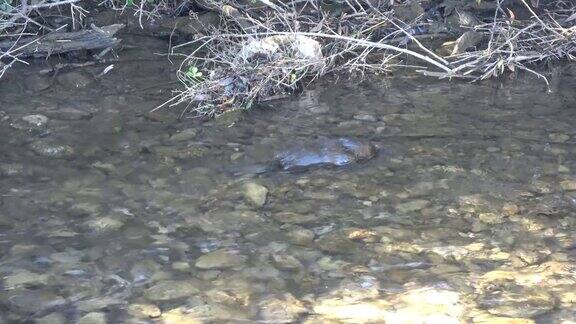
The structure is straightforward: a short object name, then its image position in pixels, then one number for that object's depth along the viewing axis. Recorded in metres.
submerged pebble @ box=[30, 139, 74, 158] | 4.89
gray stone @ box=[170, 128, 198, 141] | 5.18
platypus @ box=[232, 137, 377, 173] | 4.77
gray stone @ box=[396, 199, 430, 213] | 4.24
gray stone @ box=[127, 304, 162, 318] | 3.33
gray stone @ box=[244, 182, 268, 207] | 4.33
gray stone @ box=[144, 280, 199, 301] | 3.46
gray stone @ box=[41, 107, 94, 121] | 5.53
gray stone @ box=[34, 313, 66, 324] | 3.28
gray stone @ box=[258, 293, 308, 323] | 3.30
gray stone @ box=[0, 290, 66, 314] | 3.37
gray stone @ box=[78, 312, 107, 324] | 3.28
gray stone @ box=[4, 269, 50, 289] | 3.53
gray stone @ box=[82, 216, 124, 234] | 4.02
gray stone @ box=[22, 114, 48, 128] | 5.37
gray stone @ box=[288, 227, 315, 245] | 3.94
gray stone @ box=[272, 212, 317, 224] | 4.13
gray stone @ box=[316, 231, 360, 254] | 3.85
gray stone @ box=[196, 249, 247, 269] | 3.71
